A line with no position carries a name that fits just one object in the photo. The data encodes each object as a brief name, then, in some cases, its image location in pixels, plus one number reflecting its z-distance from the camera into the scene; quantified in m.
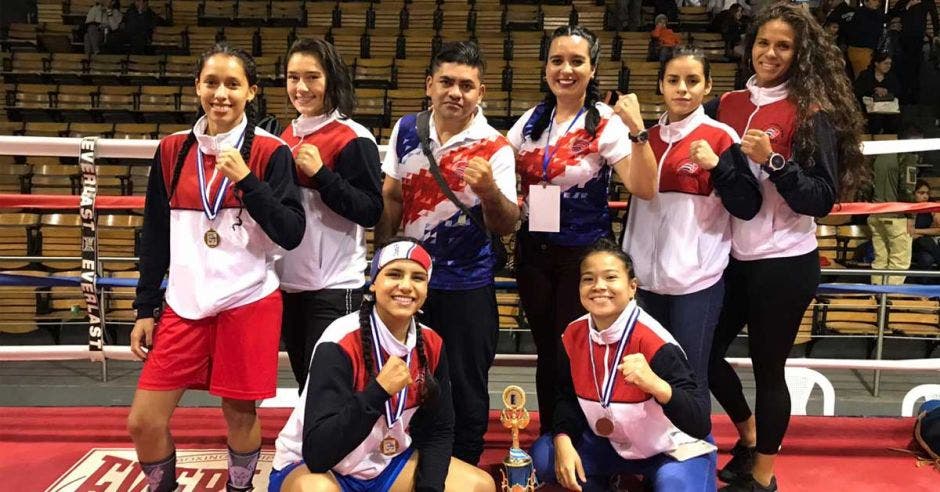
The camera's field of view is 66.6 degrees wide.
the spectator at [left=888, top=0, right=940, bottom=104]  8.84
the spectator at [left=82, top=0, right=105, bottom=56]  10.38
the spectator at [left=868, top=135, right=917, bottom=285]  5.94
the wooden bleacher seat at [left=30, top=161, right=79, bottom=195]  7.31
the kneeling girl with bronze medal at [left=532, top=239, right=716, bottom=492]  1.97
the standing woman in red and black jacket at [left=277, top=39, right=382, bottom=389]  2.00
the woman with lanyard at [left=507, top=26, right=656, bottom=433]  2.04
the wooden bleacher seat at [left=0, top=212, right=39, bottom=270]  6.01
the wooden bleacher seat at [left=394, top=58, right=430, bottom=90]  9.62
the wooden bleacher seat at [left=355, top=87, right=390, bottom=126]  8.82
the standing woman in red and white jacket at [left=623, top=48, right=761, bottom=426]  2.04
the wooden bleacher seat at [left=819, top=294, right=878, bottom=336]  5.65
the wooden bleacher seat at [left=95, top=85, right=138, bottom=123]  8.95
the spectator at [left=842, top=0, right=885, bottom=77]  8.43
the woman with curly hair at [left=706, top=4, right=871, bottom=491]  1.99
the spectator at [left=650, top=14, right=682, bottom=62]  9.89
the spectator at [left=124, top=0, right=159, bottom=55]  10.25
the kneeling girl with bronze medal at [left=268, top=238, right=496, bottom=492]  1.76
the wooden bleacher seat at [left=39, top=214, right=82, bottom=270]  6.07
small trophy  2.13
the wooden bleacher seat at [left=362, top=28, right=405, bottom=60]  10.32
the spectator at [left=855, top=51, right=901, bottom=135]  7.80
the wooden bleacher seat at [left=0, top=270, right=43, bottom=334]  5.48
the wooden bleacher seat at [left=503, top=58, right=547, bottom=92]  9.56
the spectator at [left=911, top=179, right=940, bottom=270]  6.21
